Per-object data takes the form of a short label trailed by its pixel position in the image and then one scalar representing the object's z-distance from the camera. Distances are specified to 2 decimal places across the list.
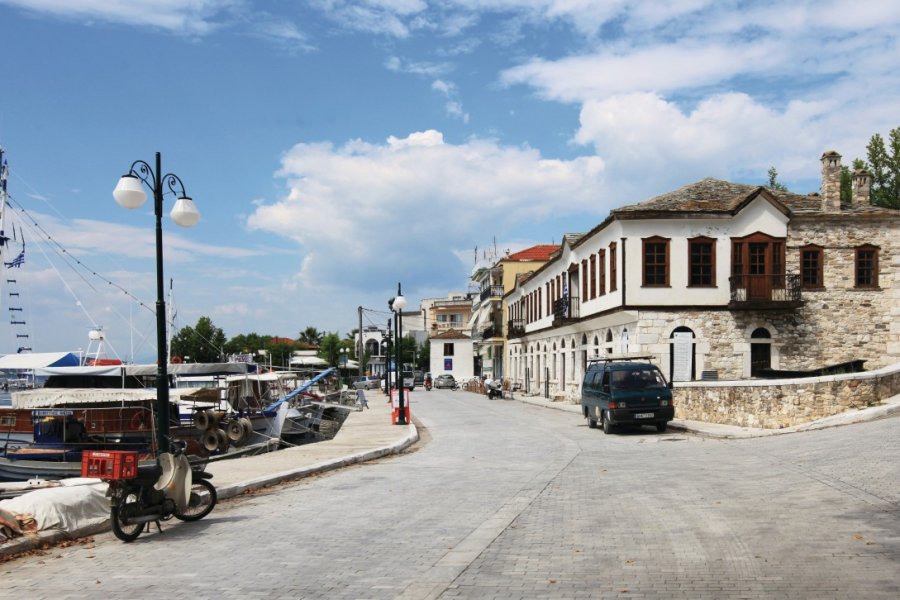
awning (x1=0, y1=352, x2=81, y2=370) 26.86
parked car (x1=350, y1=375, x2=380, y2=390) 67.54
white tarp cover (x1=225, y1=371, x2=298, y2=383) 30.67
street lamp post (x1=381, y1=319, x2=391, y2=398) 50.36
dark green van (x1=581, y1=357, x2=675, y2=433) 23.34
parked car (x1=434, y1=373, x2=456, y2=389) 82.94
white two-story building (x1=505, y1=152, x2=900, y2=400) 34.16
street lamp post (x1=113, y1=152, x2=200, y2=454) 11.75
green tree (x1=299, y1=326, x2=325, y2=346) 139.62
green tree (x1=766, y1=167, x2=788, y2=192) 60.91
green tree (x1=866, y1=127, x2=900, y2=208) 49.16
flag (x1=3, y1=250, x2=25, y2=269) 30.05
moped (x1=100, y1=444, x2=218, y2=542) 9.11
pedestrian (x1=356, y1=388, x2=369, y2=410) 45.14
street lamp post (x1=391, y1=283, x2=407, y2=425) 27.59
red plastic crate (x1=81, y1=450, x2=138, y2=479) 9.02
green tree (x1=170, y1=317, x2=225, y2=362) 77.31
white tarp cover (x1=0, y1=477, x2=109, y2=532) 9.20
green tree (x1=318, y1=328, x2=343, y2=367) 95.88
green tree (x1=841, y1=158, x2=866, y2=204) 50.91
